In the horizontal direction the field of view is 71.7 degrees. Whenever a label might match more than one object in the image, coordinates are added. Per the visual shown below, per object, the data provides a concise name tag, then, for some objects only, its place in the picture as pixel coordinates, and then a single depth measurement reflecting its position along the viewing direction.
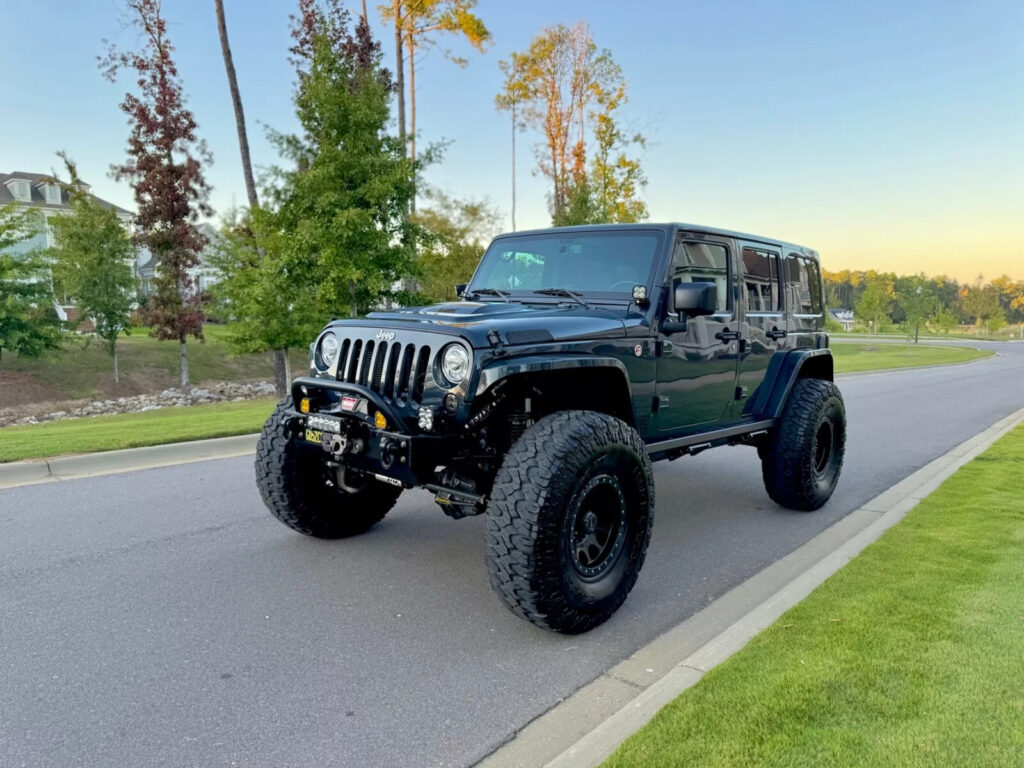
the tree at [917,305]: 58.03
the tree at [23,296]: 20.58
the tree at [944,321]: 77.44
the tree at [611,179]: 23.12
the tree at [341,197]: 11.84
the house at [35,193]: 41.59
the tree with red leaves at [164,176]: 19.78
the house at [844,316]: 99.16
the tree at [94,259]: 22.59
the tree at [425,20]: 18.75
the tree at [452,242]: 21.31
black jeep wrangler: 3.41
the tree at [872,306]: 71.94
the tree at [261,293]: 12.73
